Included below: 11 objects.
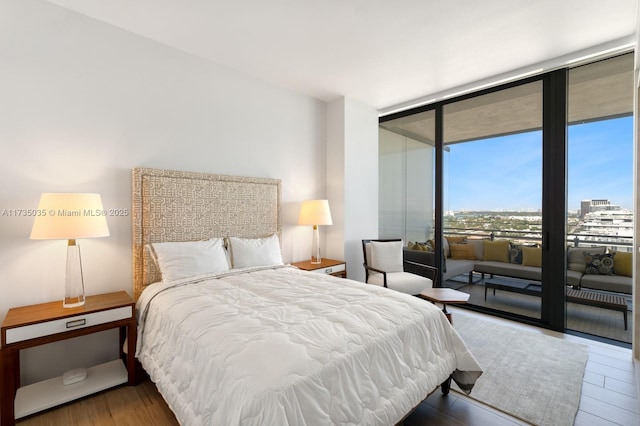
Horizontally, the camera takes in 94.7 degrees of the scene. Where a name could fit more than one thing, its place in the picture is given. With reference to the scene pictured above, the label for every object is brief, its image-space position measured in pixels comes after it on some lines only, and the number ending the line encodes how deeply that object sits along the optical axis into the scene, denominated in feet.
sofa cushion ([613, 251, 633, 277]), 9.41
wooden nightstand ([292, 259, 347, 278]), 11.84
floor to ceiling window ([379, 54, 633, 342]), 9.71
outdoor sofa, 9.70
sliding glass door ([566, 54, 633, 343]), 9.51
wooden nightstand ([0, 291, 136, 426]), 5.80
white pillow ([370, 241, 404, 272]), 12.67
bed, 3.96
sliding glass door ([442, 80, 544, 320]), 11.24
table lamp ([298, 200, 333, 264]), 12.33
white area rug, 6.38
